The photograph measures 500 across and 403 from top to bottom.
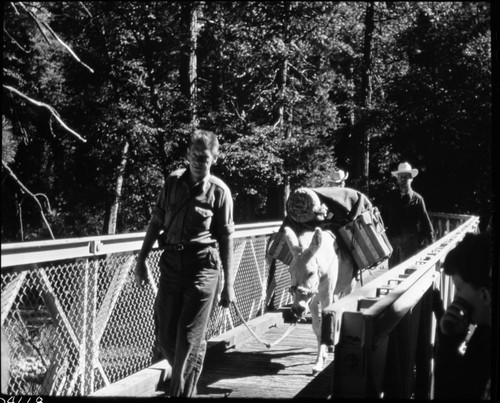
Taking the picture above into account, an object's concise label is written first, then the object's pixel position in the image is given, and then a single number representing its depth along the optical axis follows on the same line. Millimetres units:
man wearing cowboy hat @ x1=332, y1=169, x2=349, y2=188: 10940
